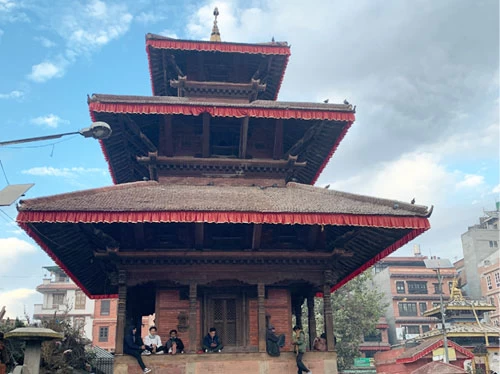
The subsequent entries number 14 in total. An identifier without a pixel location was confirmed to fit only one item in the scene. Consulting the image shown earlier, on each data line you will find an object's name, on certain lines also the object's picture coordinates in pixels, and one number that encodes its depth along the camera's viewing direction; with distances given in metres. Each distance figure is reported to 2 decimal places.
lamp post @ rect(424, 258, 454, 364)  72.25
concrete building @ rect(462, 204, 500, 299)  73.25
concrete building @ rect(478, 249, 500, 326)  66.25
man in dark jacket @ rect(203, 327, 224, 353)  14.03
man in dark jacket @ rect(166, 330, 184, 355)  13.84
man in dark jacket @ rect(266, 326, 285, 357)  13.79
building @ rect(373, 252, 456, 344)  68.56
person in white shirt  13.72
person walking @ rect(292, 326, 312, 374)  13.52
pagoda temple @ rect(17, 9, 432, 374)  13.31
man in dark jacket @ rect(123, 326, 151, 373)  13.12
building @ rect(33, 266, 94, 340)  65.44
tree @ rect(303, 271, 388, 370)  43.44
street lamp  10.41
